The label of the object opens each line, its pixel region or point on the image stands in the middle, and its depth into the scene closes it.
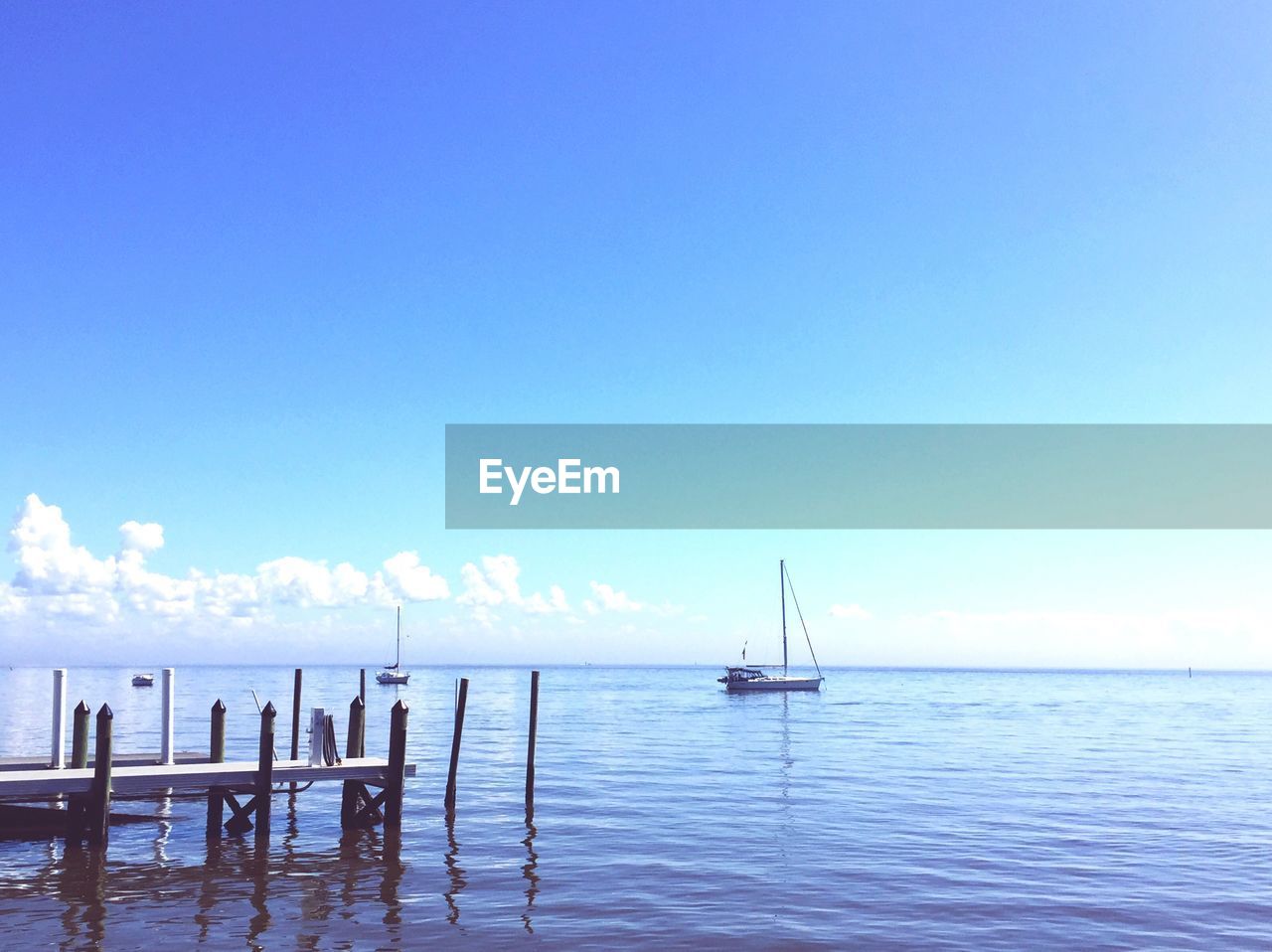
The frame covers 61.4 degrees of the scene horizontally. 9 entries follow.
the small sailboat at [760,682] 125.62
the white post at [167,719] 25.95
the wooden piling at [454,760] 30.48
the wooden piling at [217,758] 25.28
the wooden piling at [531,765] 30.86
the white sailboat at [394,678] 174.38
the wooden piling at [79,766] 23.75
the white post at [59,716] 24.75
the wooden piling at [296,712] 35.33
